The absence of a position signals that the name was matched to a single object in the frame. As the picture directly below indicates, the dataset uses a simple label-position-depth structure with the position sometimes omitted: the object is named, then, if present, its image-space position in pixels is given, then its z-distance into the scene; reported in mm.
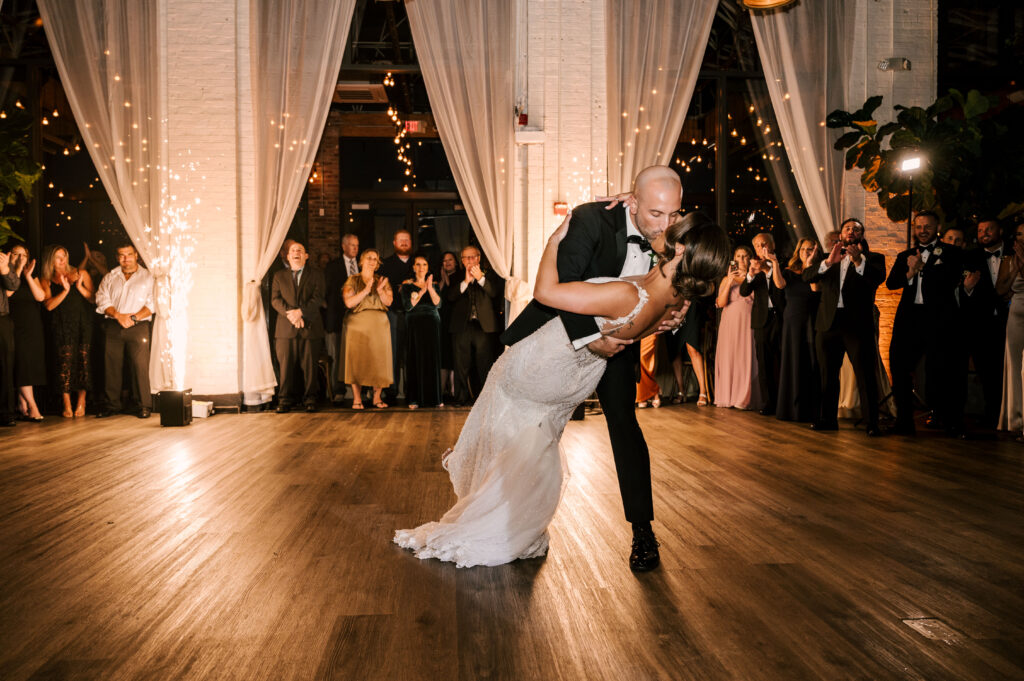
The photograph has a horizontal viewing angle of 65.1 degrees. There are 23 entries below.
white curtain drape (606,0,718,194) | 7285
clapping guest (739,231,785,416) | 6793
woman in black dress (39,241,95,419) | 6906
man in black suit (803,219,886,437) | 5633
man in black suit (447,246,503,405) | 7449
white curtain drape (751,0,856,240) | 7461
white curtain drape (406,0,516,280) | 7238
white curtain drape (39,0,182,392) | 7051
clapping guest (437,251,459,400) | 7604
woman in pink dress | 7297
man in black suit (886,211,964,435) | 5734
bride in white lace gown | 2588
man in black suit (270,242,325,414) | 7152
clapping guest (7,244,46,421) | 6598
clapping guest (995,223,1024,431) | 5555
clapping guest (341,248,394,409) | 7246
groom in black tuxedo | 2607
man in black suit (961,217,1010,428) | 5910
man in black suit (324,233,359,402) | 7703
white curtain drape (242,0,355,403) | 7184
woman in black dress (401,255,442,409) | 7305
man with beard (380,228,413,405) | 7514
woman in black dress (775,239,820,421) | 6230
